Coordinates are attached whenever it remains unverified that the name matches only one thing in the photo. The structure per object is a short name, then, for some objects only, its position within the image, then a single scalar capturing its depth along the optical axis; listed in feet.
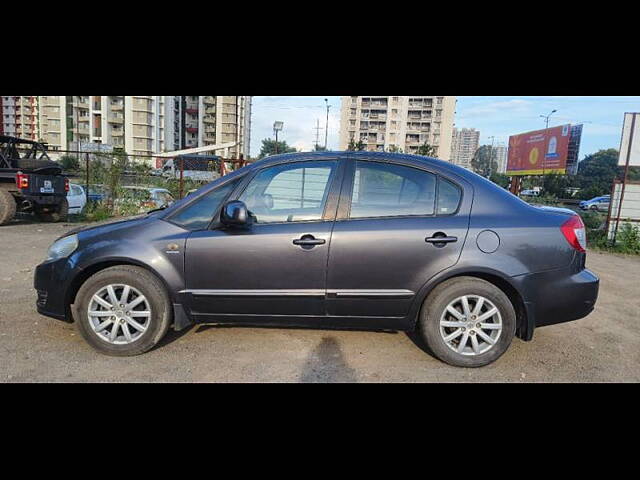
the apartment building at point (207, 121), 246.06
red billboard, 129.49
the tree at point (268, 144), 246.06
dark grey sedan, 9.82
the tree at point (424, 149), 146.29
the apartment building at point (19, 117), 262.67
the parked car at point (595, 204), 88.94
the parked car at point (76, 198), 35.98
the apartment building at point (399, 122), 248.11
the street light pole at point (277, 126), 53.21
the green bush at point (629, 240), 29.07
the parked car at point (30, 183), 30.27
